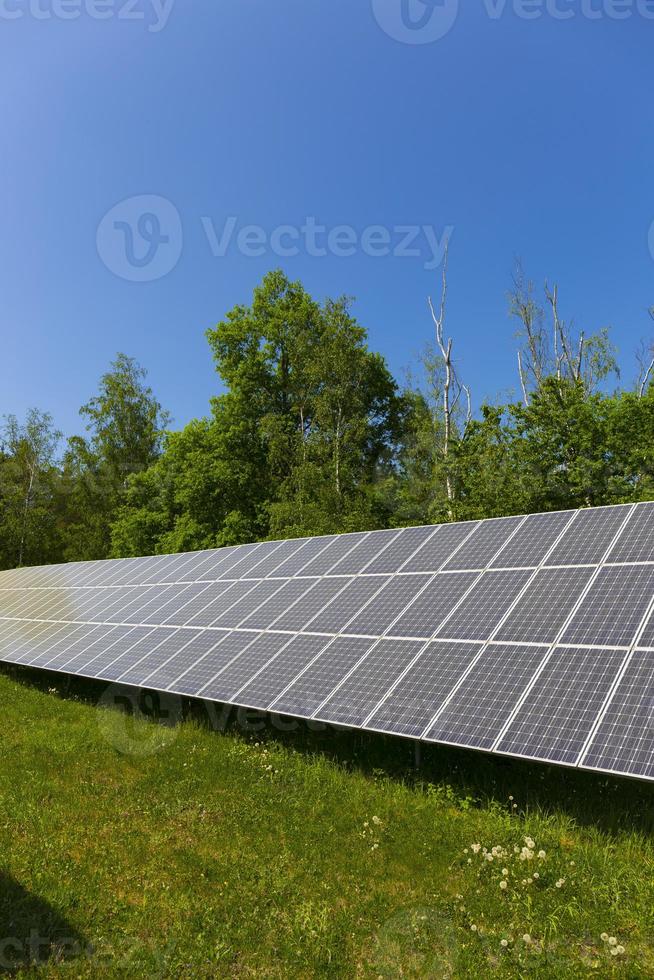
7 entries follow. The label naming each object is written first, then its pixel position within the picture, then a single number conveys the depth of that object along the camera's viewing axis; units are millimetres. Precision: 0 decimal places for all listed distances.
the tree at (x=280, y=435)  34938
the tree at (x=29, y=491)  52031
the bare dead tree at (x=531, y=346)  39344
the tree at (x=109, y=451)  52094
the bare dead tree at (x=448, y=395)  29359
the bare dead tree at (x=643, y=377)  38031
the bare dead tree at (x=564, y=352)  38250
